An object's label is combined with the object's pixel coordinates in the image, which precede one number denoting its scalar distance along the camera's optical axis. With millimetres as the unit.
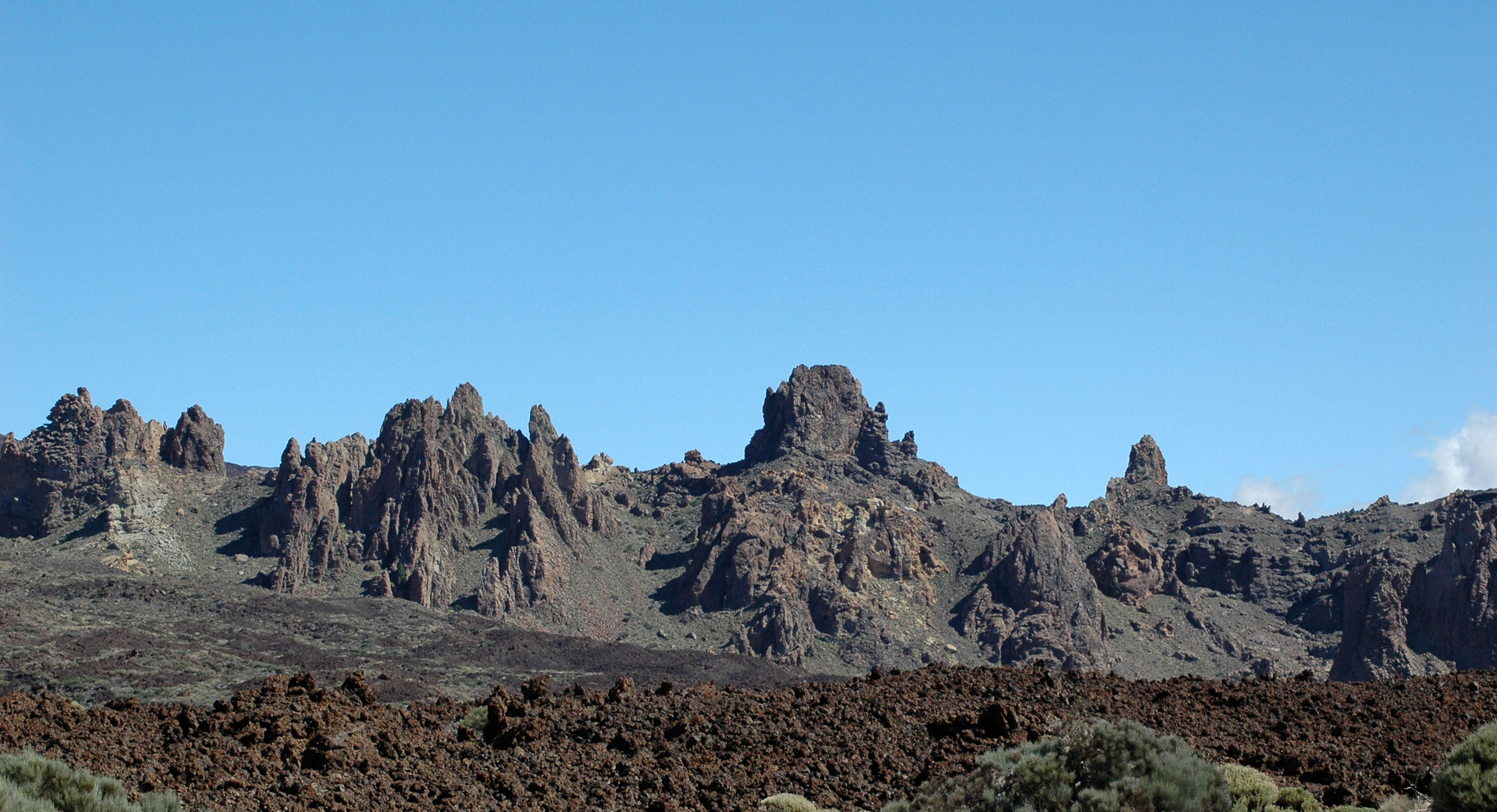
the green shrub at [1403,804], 23236
